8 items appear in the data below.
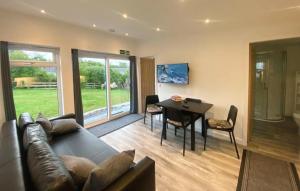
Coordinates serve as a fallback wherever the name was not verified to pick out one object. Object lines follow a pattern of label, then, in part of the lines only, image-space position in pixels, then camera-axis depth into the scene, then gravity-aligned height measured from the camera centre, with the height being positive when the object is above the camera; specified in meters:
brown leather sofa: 1.15 -0.74
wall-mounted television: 4.11 +0.30
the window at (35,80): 3.07 +0.16
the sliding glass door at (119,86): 5.00 -0.01
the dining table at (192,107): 3.10 -0.49
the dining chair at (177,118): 3.06 -0.67
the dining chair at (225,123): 2.92 -0.78
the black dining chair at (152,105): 4.14 -0.58
